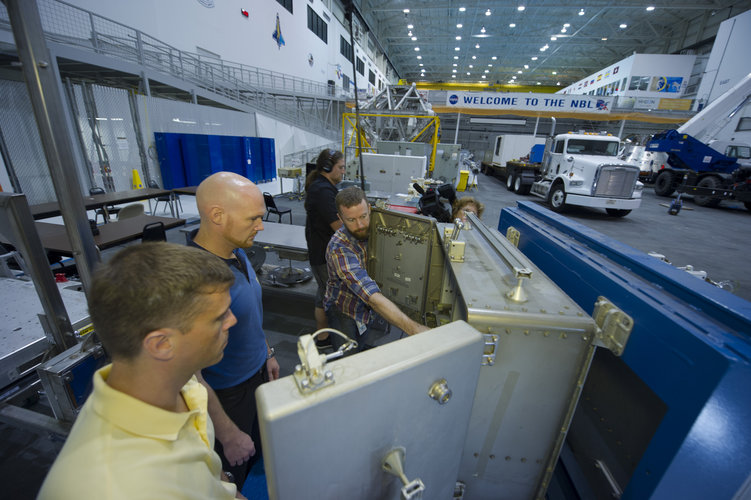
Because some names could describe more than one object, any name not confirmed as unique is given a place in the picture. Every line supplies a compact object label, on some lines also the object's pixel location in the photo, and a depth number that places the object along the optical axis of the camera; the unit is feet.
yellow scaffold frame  29.73
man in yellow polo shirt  1.93
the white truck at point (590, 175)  26.89
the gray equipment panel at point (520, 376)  3.25
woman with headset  9.66
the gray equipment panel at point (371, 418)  1.73
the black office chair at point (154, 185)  24.77
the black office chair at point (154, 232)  11.84
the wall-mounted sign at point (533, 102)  54.28
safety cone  25.40
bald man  4.41
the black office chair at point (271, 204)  20.27
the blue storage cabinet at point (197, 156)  26.45
